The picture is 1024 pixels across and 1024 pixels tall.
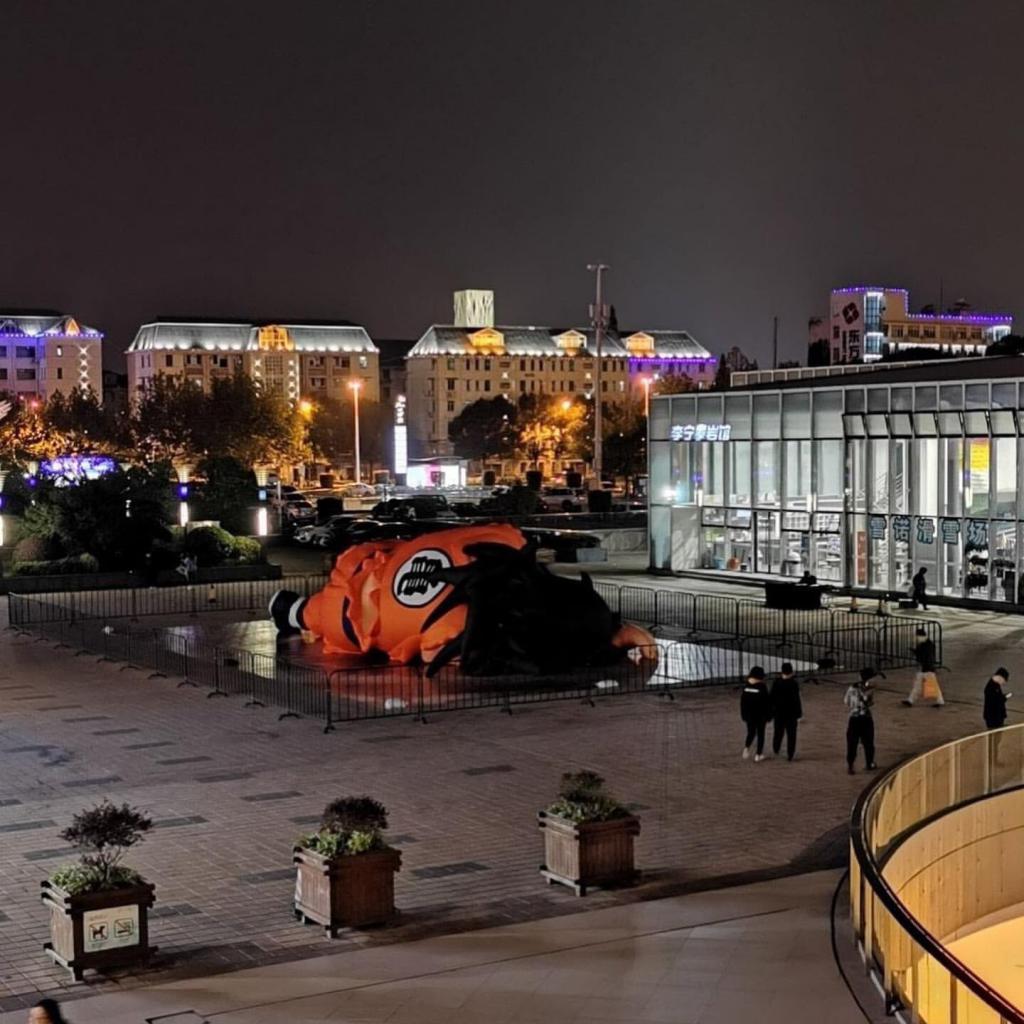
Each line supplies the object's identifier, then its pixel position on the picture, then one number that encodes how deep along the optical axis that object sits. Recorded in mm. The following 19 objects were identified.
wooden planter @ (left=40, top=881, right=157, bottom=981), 13773
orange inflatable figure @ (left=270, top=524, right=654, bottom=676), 30812
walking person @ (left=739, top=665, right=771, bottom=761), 23016
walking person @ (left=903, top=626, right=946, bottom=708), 27969
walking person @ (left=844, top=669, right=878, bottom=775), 22297
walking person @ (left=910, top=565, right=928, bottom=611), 43125
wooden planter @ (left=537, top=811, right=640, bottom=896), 16203
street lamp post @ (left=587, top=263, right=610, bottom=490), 74162
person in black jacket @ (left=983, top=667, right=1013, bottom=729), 23625
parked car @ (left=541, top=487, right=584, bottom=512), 86156
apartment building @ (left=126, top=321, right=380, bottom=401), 177375
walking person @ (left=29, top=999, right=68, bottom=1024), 8297
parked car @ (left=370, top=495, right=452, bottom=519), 70938
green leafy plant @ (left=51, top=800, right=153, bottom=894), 14039
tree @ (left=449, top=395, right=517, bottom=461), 149375
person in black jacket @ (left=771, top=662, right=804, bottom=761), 23047
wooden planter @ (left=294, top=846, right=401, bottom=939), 14836
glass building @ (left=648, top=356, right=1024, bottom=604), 43656
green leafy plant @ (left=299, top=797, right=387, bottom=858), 15016
